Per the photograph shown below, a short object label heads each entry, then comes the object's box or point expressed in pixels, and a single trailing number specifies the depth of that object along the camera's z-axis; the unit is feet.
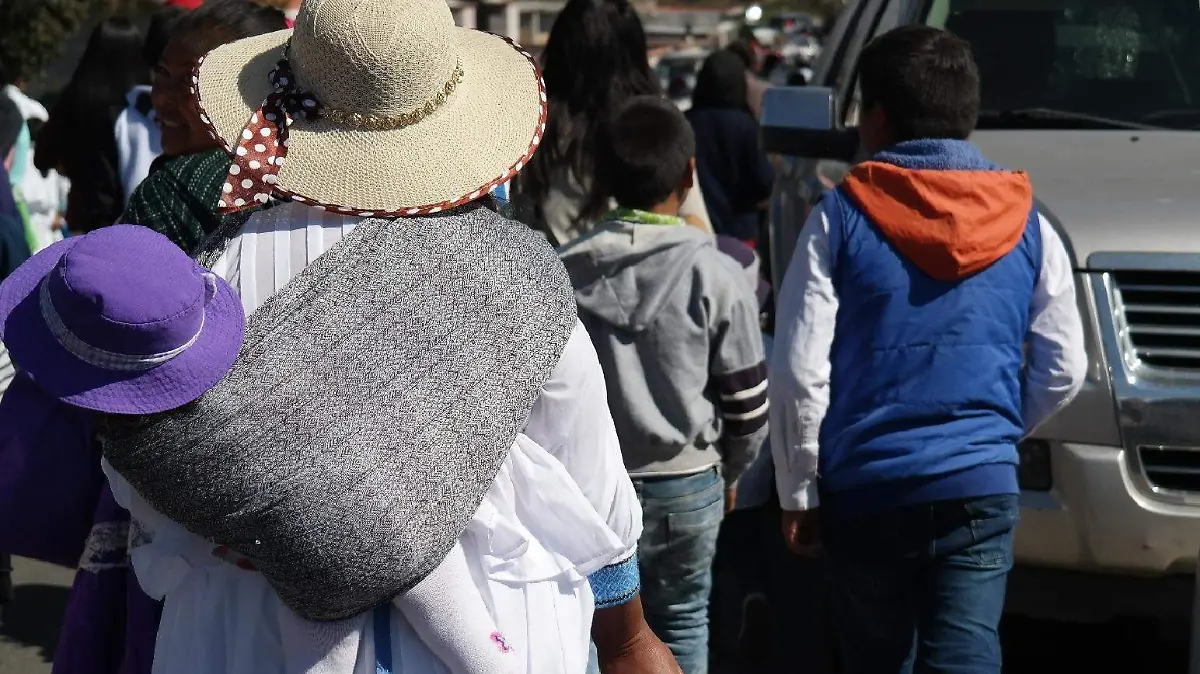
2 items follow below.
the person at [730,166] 25.89
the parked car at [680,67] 76.74
